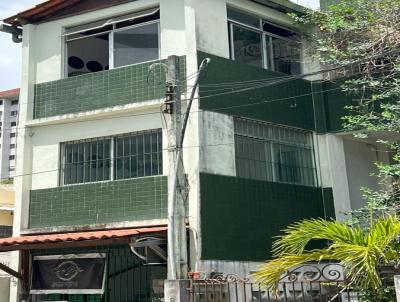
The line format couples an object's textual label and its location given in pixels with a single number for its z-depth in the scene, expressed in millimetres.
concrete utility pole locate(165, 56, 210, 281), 10047
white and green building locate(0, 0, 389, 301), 12172
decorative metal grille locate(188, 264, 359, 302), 7098
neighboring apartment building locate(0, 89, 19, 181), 82750
